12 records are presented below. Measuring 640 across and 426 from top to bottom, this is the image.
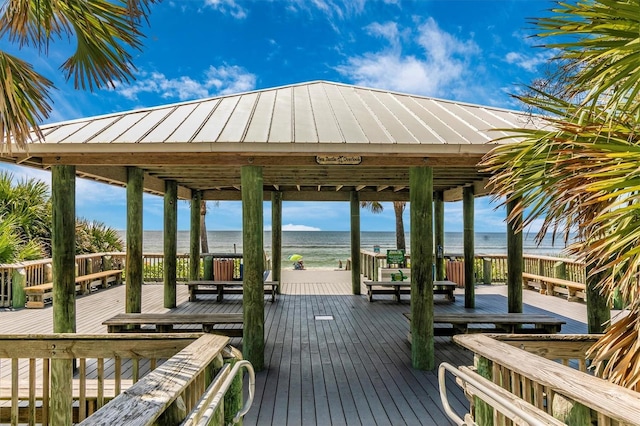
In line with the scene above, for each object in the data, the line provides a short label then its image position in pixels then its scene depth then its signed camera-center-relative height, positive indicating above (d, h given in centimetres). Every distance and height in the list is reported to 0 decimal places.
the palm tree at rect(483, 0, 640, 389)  179 +40
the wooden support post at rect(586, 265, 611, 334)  412 -97
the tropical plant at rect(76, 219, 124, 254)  1192 -23
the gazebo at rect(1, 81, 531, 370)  408 +89
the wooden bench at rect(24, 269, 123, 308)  809 -137
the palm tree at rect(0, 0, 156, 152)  299 +169
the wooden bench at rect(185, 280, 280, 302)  818 -145
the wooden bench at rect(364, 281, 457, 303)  853 -152
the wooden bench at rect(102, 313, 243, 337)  511 -125
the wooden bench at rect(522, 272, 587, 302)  868 -159
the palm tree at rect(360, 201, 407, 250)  1526 +4
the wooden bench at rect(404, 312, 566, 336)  533 -139
